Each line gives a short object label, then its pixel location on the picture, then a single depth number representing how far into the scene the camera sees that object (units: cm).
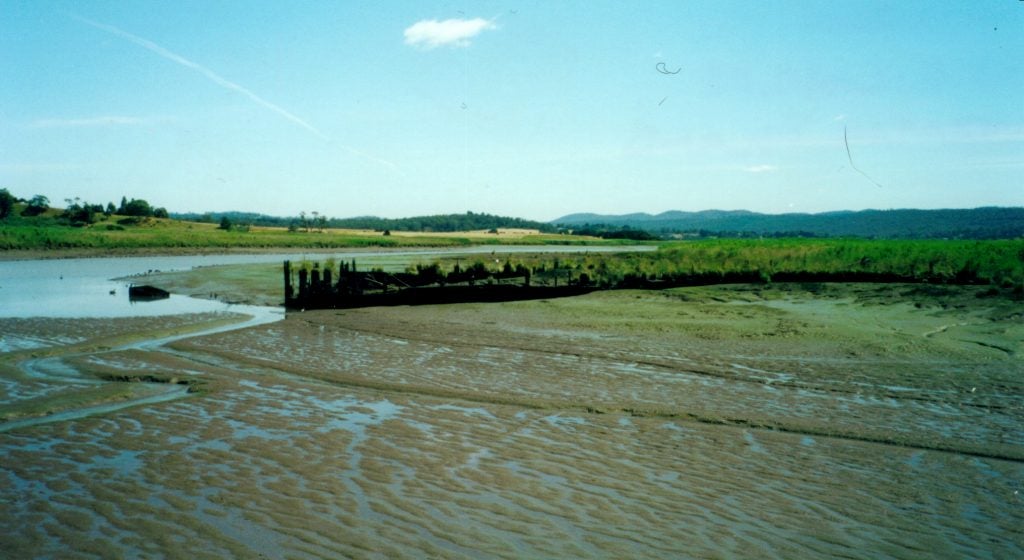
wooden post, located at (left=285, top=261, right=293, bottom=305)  2391
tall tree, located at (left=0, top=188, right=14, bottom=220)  8262
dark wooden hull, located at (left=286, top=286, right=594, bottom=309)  2372
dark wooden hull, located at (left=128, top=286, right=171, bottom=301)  2597
